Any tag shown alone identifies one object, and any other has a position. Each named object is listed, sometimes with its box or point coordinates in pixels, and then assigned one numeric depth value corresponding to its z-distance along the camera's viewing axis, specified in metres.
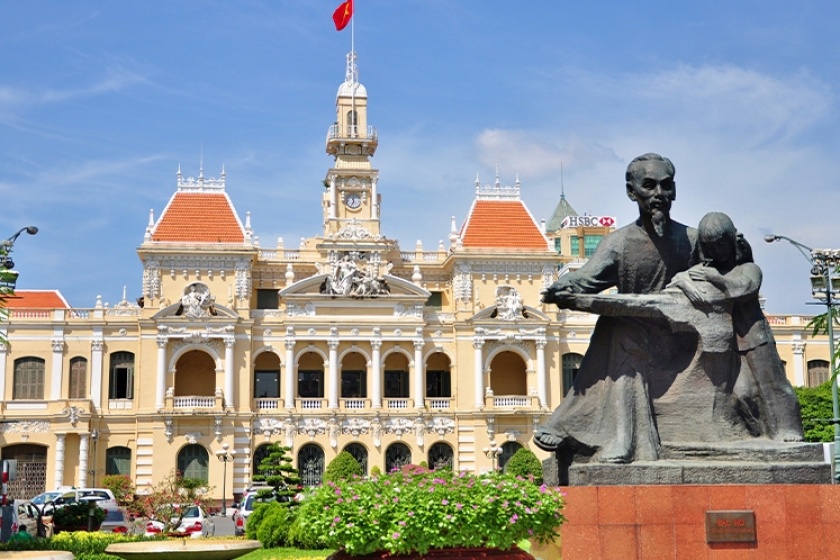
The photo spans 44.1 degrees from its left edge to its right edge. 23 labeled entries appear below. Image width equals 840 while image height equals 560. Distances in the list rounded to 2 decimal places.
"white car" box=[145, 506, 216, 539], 25.99
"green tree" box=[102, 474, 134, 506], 43.09
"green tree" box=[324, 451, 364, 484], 43.97
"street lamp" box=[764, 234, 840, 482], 24.19
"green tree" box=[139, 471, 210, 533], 22.64
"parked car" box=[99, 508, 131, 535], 29.79
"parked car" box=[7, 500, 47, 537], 25.20
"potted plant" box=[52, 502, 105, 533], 25.42
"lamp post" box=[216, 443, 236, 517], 46.90
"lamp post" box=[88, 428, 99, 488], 48.69
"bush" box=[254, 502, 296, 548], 21.02
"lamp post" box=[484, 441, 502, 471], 49.53
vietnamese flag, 52.25
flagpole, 55.06
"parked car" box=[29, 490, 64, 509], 36.97
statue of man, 9.22
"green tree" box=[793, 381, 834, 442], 46.04
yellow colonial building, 48.78
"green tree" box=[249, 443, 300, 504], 31.77
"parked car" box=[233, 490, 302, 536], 31.49
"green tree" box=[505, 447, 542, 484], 44.38
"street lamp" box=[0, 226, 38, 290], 20.67
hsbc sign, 87.19
